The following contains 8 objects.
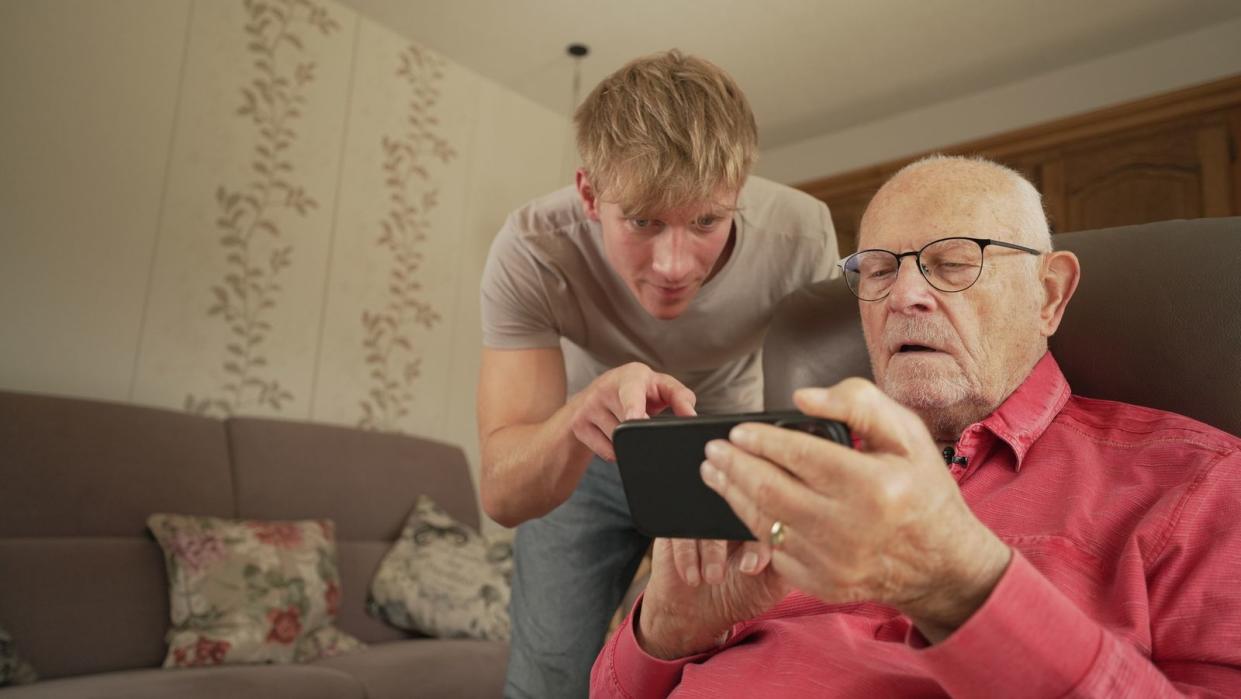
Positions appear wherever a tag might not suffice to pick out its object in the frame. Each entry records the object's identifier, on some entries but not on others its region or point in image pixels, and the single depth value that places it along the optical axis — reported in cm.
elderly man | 52
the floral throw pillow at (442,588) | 268
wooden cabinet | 317
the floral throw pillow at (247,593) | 215
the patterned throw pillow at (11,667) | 182
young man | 125
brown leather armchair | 99
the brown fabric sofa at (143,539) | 199
